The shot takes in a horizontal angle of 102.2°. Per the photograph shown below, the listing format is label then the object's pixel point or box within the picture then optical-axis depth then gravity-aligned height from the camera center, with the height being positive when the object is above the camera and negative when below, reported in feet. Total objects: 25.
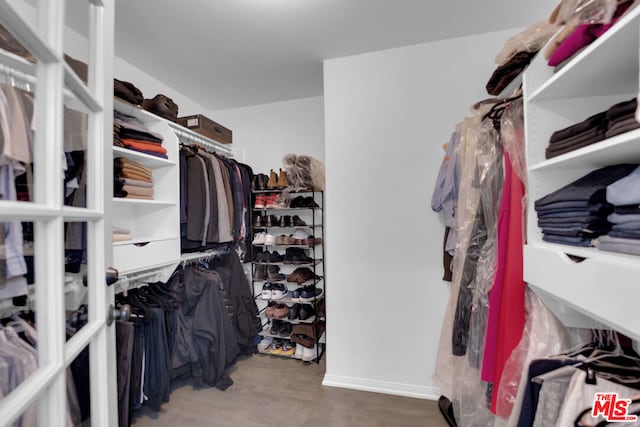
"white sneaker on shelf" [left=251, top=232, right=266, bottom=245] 7.61 -0.66
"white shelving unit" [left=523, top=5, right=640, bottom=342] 2.08 +0.54
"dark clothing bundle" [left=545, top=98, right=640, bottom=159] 2.18 +0.81
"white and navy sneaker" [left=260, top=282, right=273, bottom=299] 7.57 -2.23
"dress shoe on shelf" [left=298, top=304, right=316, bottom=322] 7.18 -2.70
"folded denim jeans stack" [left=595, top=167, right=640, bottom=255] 2.13 -0.04
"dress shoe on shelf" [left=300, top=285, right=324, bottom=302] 7.35 -2.22
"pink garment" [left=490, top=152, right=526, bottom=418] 3.28 -1.04
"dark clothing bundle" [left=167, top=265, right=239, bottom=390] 5.96 -2.76
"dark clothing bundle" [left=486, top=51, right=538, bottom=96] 3.51 +2.11
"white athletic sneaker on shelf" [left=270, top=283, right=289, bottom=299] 7.52 -2.20
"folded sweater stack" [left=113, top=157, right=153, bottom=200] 5.08 +0.81
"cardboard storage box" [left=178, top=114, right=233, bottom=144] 7.04 +2.59
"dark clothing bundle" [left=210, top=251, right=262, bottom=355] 7.14 -2.37
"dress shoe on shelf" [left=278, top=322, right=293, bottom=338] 7.41 -3.31
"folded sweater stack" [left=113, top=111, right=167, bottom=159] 5.06 +1.70
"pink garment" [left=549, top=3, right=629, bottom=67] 2.20 +1.66
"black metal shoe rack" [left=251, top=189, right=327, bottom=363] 7.40 -1.16
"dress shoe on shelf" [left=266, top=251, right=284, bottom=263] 7.61 -1.22
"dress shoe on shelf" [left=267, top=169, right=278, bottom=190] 7.58 +1.05
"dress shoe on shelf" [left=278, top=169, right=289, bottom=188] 7.44 +1.06
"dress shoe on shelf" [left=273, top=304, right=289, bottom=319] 7.30 -2.72
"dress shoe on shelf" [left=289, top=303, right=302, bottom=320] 7.19 -2.67
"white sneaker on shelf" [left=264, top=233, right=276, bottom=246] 7.52 -0.68
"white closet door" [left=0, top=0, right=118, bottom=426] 1.49 -0.04
